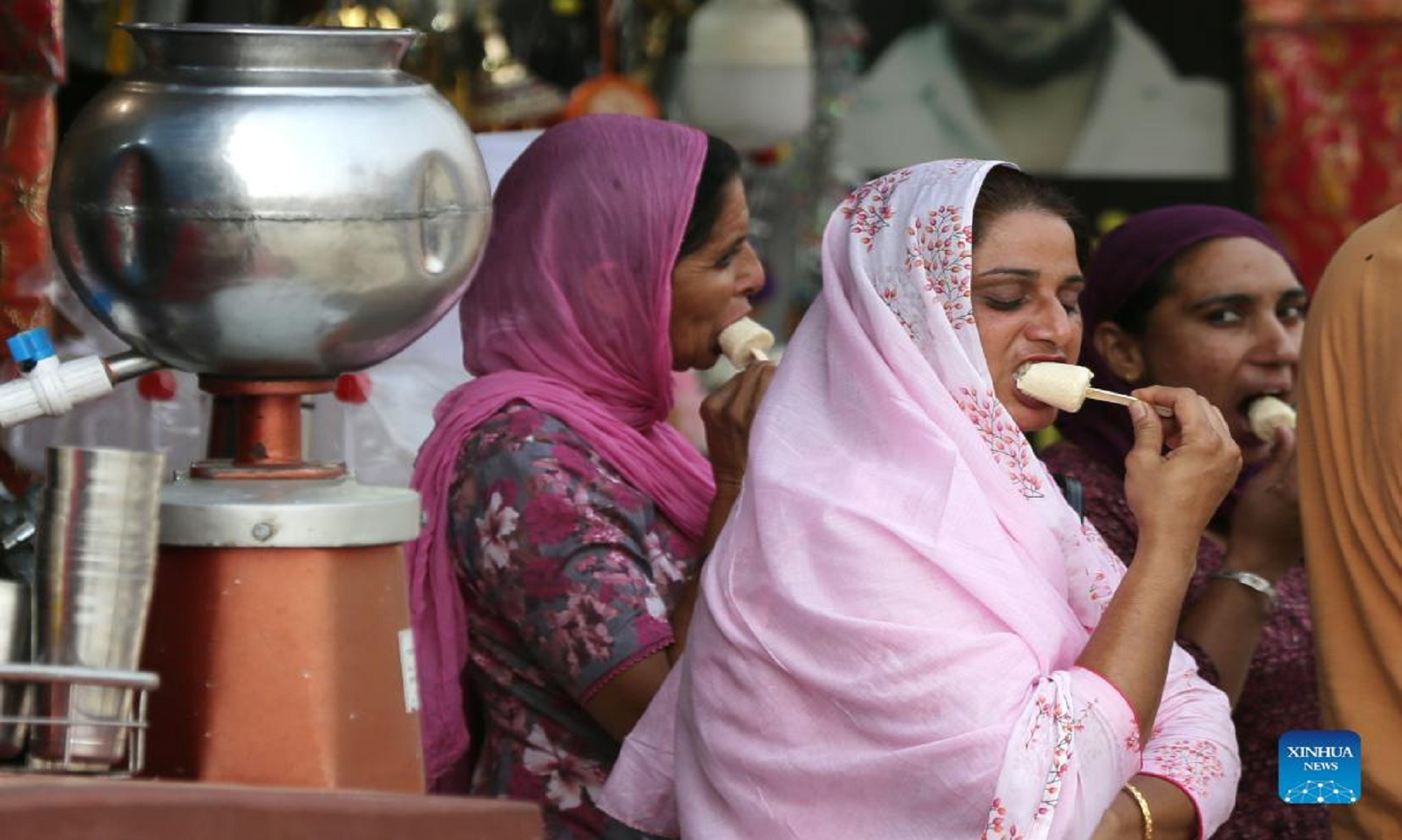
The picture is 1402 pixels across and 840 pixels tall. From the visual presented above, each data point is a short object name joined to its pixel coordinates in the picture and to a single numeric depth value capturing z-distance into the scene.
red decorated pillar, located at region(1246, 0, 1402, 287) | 14.29
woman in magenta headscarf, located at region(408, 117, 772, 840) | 5.32
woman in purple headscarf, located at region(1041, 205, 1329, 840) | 5.89
